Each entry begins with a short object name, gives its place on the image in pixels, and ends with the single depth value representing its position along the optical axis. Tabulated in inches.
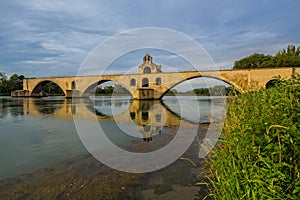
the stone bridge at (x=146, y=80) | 1435.8
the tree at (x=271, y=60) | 1877.3
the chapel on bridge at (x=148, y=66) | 3028.8
